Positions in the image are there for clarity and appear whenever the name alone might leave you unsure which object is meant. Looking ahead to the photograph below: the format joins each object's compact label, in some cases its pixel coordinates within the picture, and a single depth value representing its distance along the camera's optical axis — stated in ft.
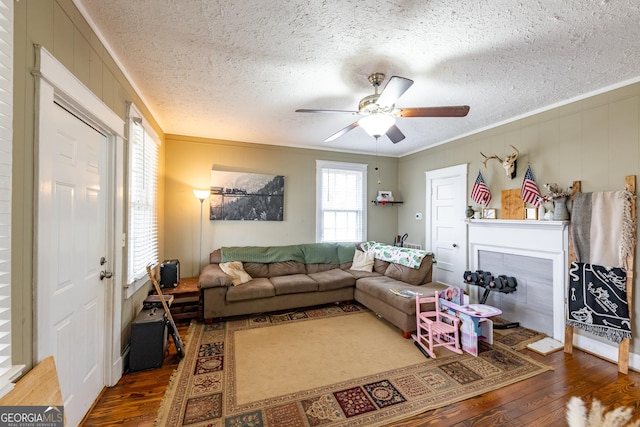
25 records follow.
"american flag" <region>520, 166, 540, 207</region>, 10.16
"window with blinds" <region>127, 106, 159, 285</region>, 8.11
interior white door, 13.47
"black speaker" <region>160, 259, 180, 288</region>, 11.51
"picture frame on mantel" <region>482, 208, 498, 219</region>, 11.89
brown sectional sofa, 10.98
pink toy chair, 8.83
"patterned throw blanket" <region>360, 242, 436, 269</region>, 12.46
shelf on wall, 17.28
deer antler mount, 10.99
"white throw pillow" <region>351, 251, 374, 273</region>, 14.52
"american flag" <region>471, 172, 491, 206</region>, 12.06
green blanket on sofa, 13.44
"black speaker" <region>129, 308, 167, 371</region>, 7.61
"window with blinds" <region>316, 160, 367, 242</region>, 16.17
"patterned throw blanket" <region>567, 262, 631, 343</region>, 7.93
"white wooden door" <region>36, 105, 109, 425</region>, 4.44
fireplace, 9.59
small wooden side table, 11.03
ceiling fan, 7.03
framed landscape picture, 14.01
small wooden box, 10.91
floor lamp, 12.97
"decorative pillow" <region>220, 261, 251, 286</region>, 11.75
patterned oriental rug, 6.11
